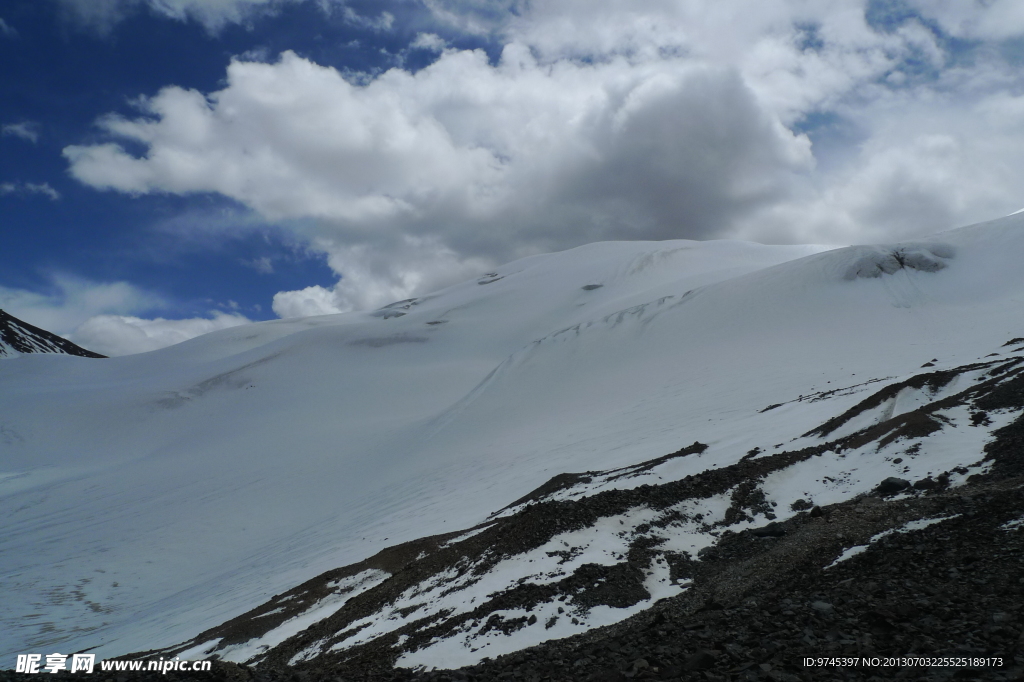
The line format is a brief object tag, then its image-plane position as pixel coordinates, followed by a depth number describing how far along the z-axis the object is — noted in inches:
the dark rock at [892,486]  496.7
